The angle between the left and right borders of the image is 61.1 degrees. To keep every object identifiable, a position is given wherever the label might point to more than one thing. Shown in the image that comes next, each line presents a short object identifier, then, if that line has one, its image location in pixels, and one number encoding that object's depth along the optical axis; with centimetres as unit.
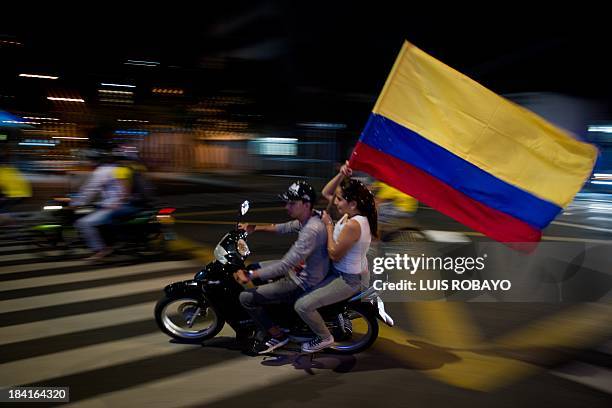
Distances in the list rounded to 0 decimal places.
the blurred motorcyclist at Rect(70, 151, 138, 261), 820
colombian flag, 436
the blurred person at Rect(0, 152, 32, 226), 973
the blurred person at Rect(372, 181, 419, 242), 921
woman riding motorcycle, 466
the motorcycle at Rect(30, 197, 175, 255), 851
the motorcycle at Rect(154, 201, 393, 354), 482
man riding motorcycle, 461
